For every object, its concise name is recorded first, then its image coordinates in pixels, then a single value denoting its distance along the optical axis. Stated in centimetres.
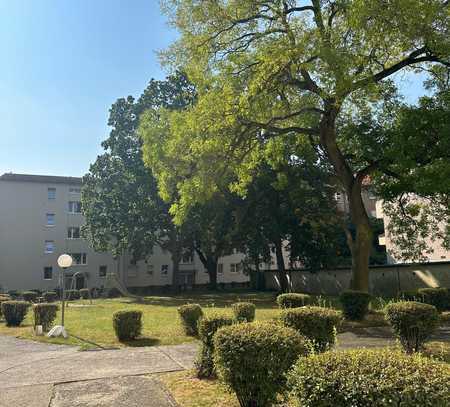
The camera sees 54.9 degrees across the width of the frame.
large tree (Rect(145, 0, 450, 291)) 1349
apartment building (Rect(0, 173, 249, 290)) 4769
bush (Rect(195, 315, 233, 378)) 729
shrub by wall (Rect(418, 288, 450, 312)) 1698
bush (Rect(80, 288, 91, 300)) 3986
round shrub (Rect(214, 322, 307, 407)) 502
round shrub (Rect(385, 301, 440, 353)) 880
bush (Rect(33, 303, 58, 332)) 1537
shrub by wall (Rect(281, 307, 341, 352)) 749
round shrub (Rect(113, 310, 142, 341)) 1285
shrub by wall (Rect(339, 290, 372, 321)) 1505
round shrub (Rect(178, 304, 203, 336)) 1311
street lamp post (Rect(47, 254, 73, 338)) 1403
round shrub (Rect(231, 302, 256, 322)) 1188
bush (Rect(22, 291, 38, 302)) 3341
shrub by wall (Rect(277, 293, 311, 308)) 1391
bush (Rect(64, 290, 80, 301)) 3960
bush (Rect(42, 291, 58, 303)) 3511
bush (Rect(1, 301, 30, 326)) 1759
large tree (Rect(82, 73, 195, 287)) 3691
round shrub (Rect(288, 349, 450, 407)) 308
